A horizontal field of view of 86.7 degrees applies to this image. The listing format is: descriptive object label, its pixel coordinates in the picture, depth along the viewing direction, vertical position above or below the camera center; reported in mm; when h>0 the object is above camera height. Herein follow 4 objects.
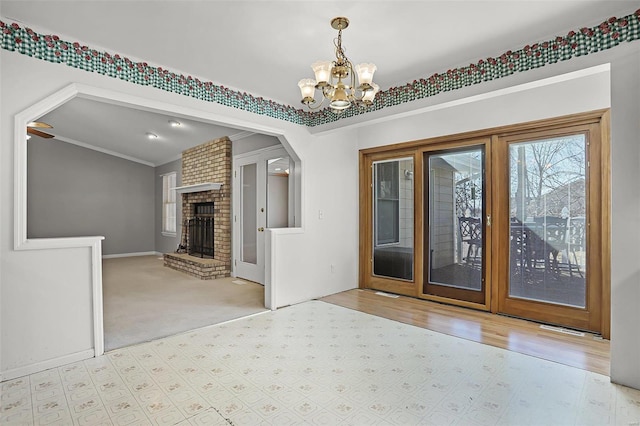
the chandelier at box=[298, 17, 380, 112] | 2287 +931
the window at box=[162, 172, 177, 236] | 8805 +254
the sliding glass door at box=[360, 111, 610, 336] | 3273 -77
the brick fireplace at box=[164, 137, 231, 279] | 6270 +213
